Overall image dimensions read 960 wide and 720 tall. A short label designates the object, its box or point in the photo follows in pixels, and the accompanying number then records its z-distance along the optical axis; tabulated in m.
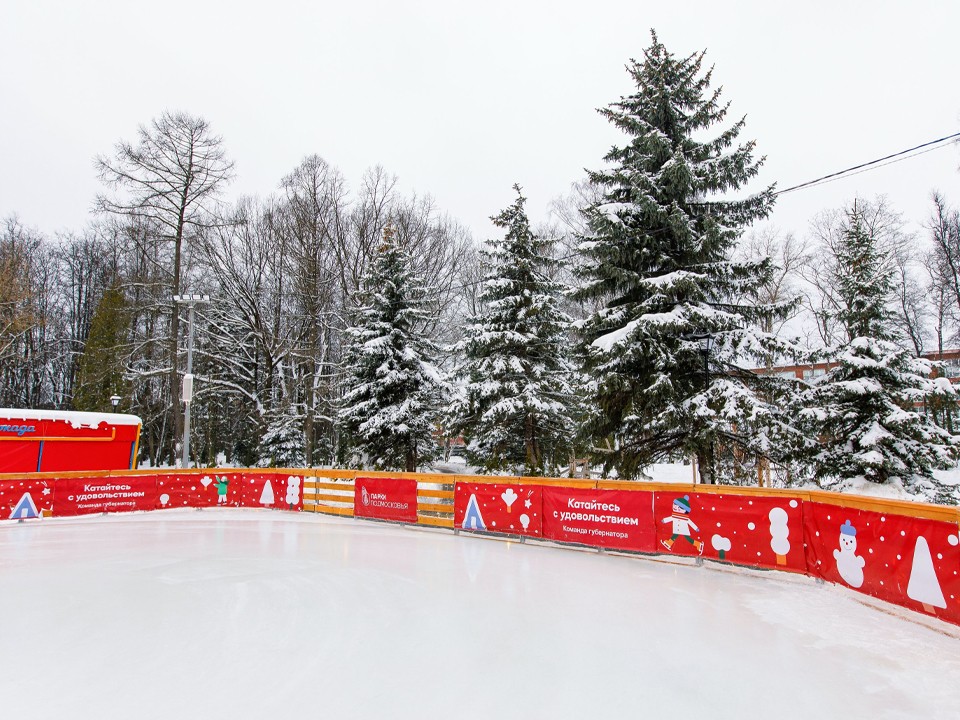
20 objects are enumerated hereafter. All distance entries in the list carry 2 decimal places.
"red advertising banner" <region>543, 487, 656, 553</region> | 11.00
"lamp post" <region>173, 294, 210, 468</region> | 20.20
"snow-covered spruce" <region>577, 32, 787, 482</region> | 13.41
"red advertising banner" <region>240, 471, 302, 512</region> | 19.34
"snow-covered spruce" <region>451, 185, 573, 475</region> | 19.81
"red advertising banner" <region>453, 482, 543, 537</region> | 12.81
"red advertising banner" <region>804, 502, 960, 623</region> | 6.32
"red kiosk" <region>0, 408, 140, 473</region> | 18.78
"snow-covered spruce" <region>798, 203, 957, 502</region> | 14.97
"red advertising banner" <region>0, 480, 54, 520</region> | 16.03
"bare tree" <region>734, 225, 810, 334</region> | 29.60
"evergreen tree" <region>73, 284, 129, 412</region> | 36.59
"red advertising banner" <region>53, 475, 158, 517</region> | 17.06
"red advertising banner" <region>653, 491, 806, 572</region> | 9.12
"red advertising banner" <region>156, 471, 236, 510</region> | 19.61
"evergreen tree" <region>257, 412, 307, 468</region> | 31.33
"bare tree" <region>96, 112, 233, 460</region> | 25.14
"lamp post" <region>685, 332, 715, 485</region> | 13.87
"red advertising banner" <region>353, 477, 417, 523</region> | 15.73
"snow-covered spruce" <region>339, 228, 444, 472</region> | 22.70
